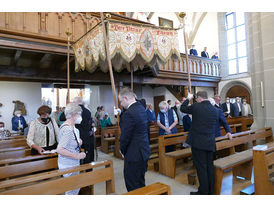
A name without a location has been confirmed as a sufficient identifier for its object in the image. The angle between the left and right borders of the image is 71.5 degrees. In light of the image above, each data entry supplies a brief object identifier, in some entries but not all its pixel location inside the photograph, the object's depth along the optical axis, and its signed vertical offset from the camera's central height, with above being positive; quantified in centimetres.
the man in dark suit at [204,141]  275 -48
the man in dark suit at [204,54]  1137 +320
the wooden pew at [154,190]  145 -63
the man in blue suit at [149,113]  682 -16
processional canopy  365 +140
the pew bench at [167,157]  393 -101
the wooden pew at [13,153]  314 -66
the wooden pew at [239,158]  298 -91
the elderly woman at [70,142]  216 -35
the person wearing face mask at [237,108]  940 -7
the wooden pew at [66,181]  175 -71
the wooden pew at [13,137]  499 -63
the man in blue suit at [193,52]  1082 +322
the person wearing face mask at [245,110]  993 -20
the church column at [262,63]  466 +110
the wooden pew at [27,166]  223 -66
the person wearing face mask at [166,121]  472 -30
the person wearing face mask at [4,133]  555 -57
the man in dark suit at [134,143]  217 -39
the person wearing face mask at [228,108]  904 -6
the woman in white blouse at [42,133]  288 -31
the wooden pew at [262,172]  244 -86
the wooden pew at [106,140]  655 -103
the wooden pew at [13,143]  411 -65
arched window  1197 +411
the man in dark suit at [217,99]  484 +21
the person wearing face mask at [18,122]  745 -33
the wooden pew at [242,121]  735 -58
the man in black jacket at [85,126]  354 -28
